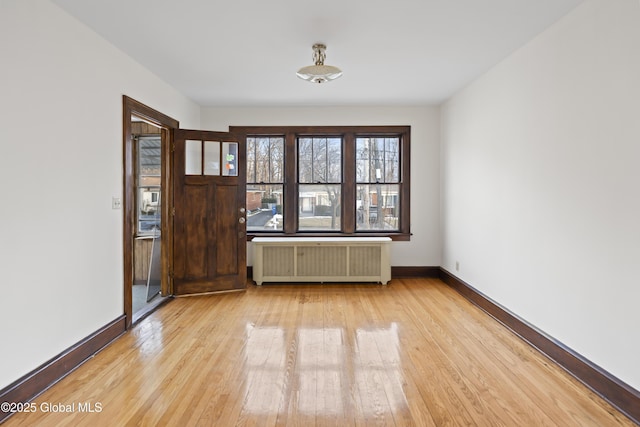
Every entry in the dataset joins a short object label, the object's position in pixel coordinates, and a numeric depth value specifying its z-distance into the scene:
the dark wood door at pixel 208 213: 4.75
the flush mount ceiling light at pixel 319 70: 3.33
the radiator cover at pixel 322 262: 5.37
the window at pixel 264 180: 5.85
